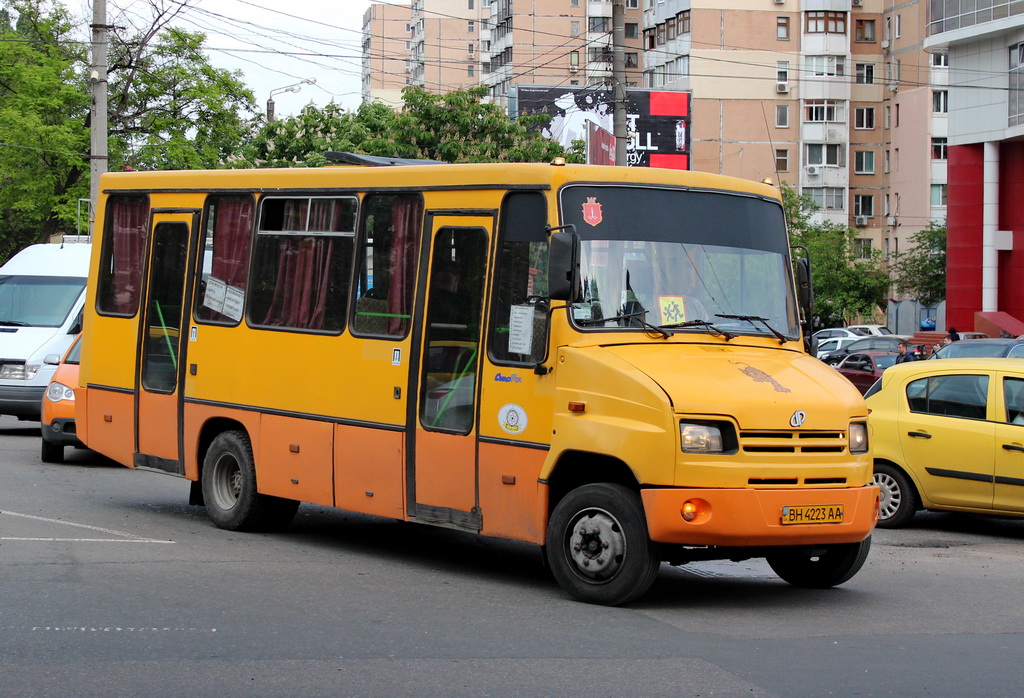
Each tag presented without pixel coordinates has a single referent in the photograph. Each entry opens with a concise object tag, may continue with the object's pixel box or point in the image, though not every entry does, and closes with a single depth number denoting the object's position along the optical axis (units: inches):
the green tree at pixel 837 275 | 2815.0
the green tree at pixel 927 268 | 2721.5
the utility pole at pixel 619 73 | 986.7
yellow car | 485.1
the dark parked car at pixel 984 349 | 842.7
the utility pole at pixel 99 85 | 1109.1
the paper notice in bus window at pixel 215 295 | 468.1
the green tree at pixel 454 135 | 1514.5
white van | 773.3
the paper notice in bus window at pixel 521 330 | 357.4
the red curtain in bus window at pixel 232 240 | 462.6
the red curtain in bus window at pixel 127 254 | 505.4
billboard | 2121.1
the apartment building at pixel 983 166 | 1844.2
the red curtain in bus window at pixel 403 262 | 398.3
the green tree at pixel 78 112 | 2089.1
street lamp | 2392.0
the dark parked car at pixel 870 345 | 1552.7
